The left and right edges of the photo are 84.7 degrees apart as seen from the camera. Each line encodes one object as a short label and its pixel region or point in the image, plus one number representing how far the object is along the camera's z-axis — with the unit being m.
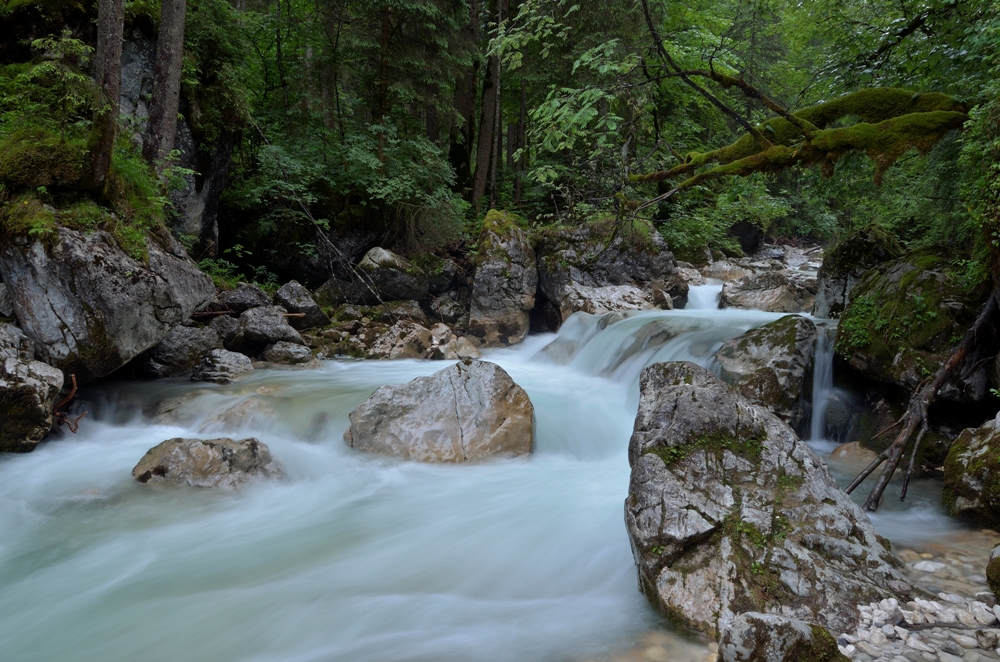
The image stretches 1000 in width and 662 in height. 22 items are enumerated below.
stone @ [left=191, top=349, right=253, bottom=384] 8.48
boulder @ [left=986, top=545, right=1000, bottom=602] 3.17
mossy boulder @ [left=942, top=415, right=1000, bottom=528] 4.29
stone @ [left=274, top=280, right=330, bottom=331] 11.03
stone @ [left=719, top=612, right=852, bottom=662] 2.37
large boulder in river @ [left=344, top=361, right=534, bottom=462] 6.28
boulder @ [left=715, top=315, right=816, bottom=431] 6.70
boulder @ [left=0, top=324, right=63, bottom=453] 5.61
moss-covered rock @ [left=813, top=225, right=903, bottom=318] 8.38
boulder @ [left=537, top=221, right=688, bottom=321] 12.98
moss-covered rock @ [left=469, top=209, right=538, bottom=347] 12.45
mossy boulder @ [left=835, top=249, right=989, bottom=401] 5.72
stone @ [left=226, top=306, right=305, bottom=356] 9.70
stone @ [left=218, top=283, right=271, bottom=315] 10.21
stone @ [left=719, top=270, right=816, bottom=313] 12.96
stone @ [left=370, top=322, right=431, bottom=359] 11.07
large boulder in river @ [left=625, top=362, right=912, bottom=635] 3.02
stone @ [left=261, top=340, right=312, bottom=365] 9.71
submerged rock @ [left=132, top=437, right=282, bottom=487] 5.41
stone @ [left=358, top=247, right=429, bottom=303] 12.23
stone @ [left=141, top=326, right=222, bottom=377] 8.51
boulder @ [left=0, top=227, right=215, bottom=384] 5.93
